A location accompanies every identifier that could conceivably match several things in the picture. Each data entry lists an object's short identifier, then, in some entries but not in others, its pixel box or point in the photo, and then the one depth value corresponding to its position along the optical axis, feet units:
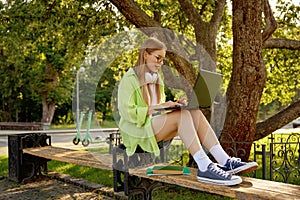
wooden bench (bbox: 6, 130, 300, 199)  9.04
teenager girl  10.36
